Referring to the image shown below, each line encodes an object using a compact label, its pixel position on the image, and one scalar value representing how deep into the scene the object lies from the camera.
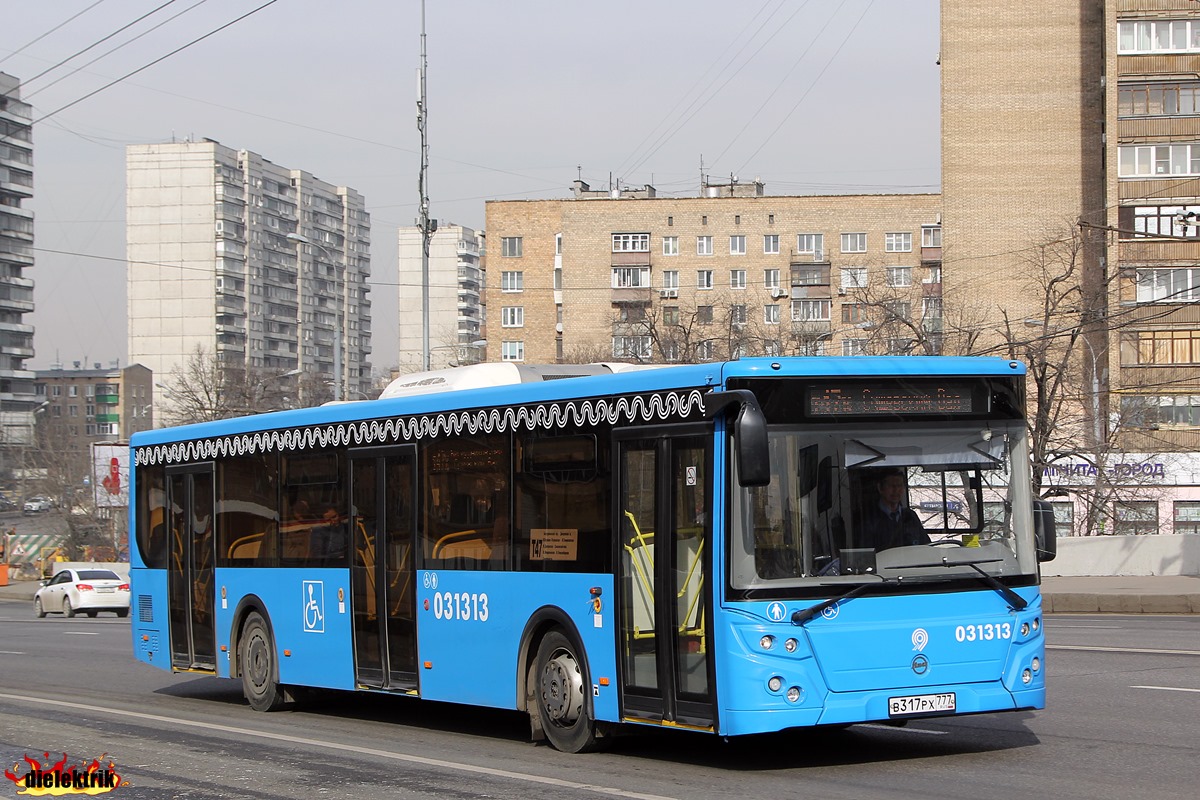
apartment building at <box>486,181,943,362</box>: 93.38
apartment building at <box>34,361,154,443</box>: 156.38
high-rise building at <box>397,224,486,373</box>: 181.50
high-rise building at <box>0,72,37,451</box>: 139.50
